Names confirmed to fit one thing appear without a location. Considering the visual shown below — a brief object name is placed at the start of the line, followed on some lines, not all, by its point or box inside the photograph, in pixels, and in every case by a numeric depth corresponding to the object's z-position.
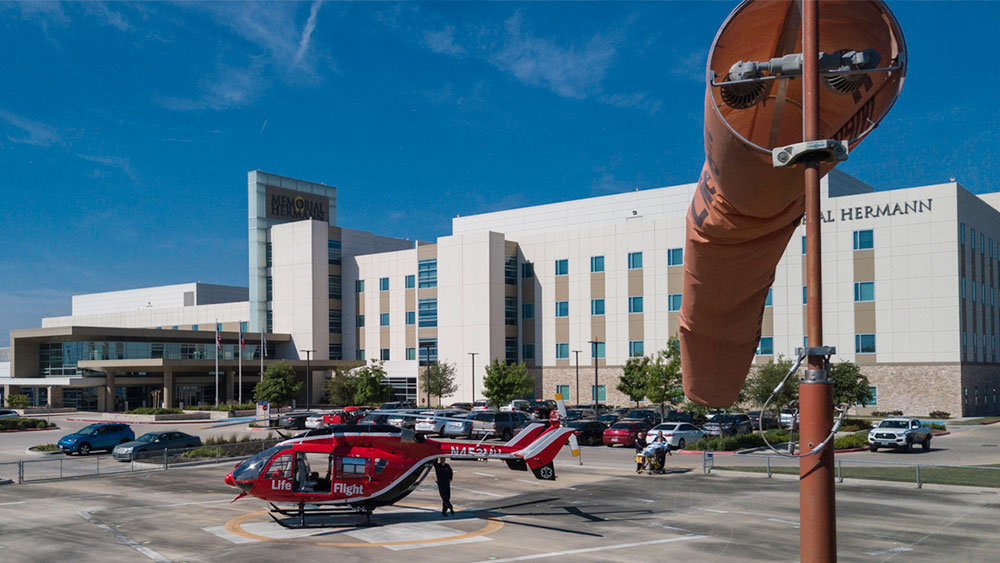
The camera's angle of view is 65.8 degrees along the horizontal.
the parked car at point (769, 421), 49.59
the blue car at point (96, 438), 41.59
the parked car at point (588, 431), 45.69
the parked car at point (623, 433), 44.53
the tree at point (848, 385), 50.38
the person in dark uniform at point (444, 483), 22.19
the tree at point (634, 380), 61.03
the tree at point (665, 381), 53.16
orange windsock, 4.17
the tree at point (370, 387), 79.25
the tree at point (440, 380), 80.88
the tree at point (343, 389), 81.38
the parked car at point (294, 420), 49.62
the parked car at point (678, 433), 41.81
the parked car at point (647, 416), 48.28
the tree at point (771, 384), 49.42
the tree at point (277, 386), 78.44
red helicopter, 21.03
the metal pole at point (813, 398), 4.09
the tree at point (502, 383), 69.75
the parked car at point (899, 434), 40.69
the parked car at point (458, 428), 45.12
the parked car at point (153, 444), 36.78
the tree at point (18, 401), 80.62
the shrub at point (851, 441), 41.40
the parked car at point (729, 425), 48.25
